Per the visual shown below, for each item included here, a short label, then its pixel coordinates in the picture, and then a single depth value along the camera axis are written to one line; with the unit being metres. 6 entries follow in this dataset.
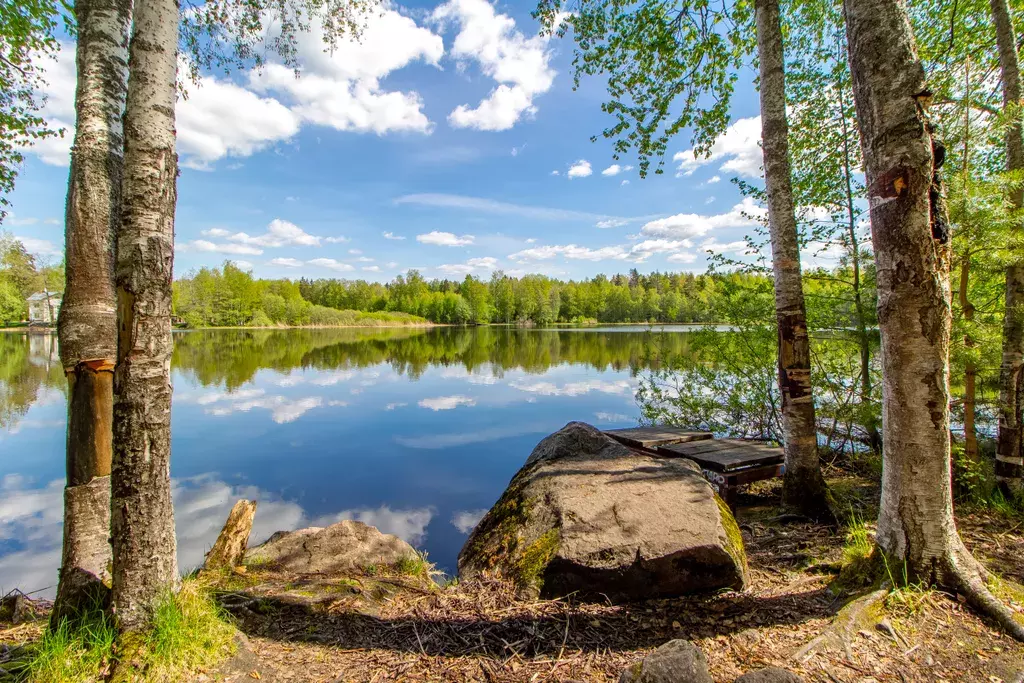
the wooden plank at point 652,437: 7.20
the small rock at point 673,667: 2.07
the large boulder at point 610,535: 3.51
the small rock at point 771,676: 2.05
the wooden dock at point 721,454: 6.07
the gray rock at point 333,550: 4.65
